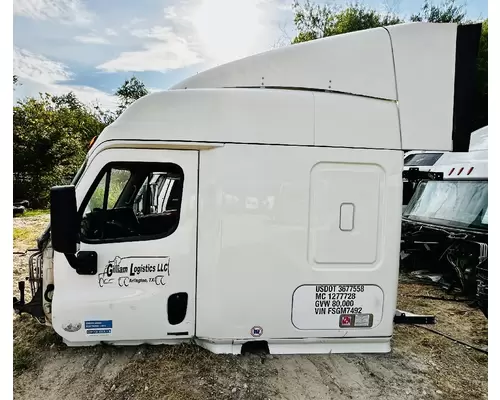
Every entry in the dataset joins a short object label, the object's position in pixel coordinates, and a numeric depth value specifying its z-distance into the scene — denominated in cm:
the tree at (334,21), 2311
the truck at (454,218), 623
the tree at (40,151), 1633
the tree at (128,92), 2848
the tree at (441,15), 2194
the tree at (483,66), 1433
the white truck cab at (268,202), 321
